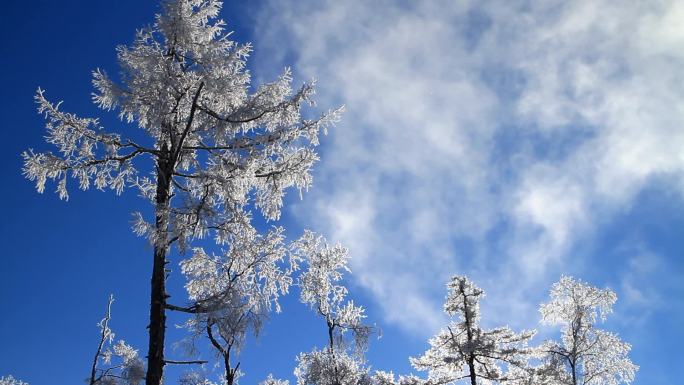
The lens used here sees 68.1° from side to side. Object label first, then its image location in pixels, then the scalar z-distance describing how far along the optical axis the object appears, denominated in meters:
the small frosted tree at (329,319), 17.77
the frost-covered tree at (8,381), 24.64
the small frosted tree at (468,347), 19.14
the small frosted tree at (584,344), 22.28
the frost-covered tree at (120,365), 11.78
